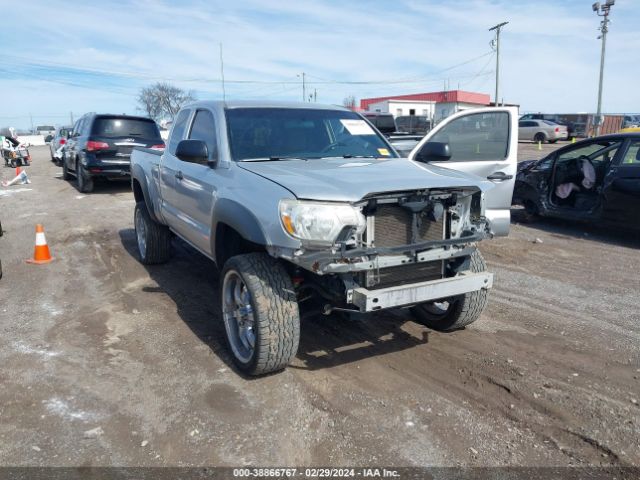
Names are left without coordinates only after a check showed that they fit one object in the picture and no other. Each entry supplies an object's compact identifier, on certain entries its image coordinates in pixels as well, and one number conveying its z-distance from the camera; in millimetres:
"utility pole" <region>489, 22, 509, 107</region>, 43531
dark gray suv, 12422
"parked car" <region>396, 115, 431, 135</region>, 29747
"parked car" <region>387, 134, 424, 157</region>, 8316
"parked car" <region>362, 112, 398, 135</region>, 13140
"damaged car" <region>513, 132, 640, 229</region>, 7418
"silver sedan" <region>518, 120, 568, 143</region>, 31391
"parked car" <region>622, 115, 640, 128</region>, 34644
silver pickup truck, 3213
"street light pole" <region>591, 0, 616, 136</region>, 34719
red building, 53969
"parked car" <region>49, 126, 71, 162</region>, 20655
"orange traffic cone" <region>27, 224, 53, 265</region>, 6707
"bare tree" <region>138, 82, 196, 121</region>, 57978
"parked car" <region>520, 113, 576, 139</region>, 33688
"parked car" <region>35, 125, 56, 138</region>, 64662
